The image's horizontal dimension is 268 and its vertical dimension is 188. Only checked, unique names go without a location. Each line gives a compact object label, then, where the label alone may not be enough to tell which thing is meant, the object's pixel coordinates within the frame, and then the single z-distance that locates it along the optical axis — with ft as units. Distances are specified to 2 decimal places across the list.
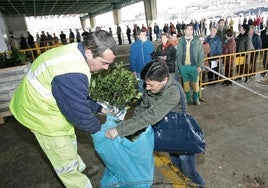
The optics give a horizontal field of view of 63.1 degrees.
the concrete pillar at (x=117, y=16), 111.55
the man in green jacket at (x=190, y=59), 16.03
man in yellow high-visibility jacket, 5.02
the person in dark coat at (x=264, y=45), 23.20
